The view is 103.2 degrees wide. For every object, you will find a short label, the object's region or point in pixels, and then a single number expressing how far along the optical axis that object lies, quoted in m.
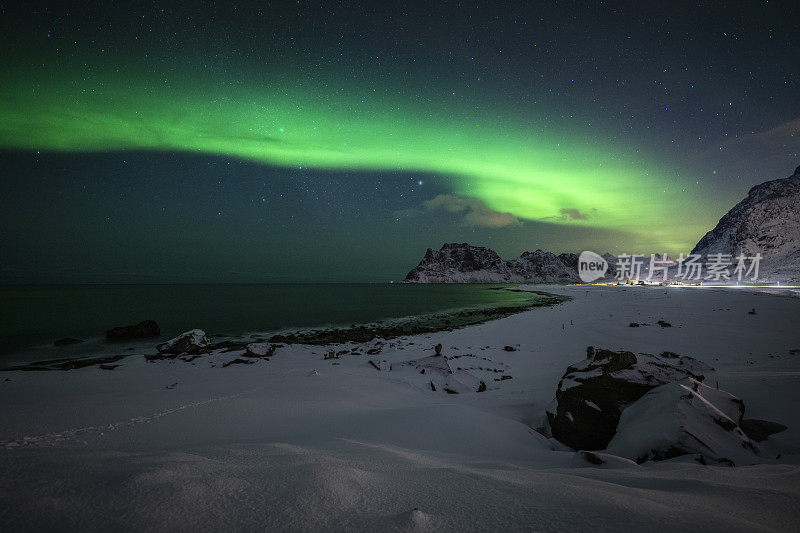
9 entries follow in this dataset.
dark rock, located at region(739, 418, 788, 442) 4.23
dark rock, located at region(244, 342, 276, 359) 12.90
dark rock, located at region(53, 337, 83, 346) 22.18
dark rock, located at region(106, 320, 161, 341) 23.43
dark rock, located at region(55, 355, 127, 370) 14.74
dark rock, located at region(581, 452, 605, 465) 3.52
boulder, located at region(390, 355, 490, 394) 8.16
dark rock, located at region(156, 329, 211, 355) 15.60
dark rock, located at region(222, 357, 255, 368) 11.40
